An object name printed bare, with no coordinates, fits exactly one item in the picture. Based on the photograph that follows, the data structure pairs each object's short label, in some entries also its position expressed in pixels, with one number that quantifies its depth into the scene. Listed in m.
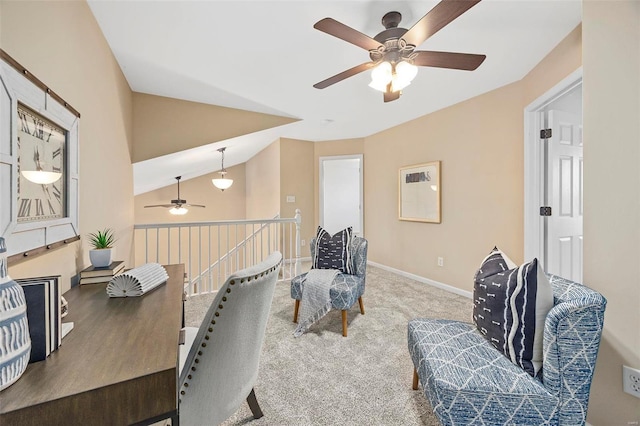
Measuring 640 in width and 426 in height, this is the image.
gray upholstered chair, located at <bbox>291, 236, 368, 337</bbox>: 2.30
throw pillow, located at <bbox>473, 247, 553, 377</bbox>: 1.18
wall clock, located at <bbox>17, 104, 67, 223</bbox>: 0.99
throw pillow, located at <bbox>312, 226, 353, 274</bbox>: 2.67
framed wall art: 3.59
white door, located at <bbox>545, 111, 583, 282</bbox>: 2.56
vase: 0.61
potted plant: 1.51
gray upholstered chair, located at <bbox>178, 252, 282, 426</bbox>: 0.93
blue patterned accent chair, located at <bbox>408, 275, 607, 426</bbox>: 1.07
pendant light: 4.93
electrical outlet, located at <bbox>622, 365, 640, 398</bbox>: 1.17
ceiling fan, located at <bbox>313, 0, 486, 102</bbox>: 1.50
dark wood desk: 0.60
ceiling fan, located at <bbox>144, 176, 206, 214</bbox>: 5.04
